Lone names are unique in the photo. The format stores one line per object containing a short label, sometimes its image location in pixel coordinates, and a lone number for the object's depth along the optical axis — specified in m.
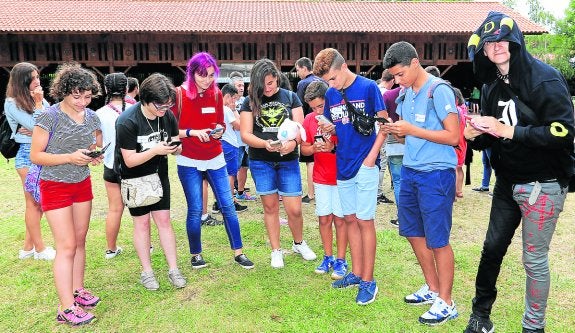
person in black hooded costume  2.65
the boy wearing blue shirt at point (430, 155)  3.11
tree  41.62
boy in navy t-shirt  3.59
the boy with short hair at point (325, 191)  4.22
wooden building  18.59
